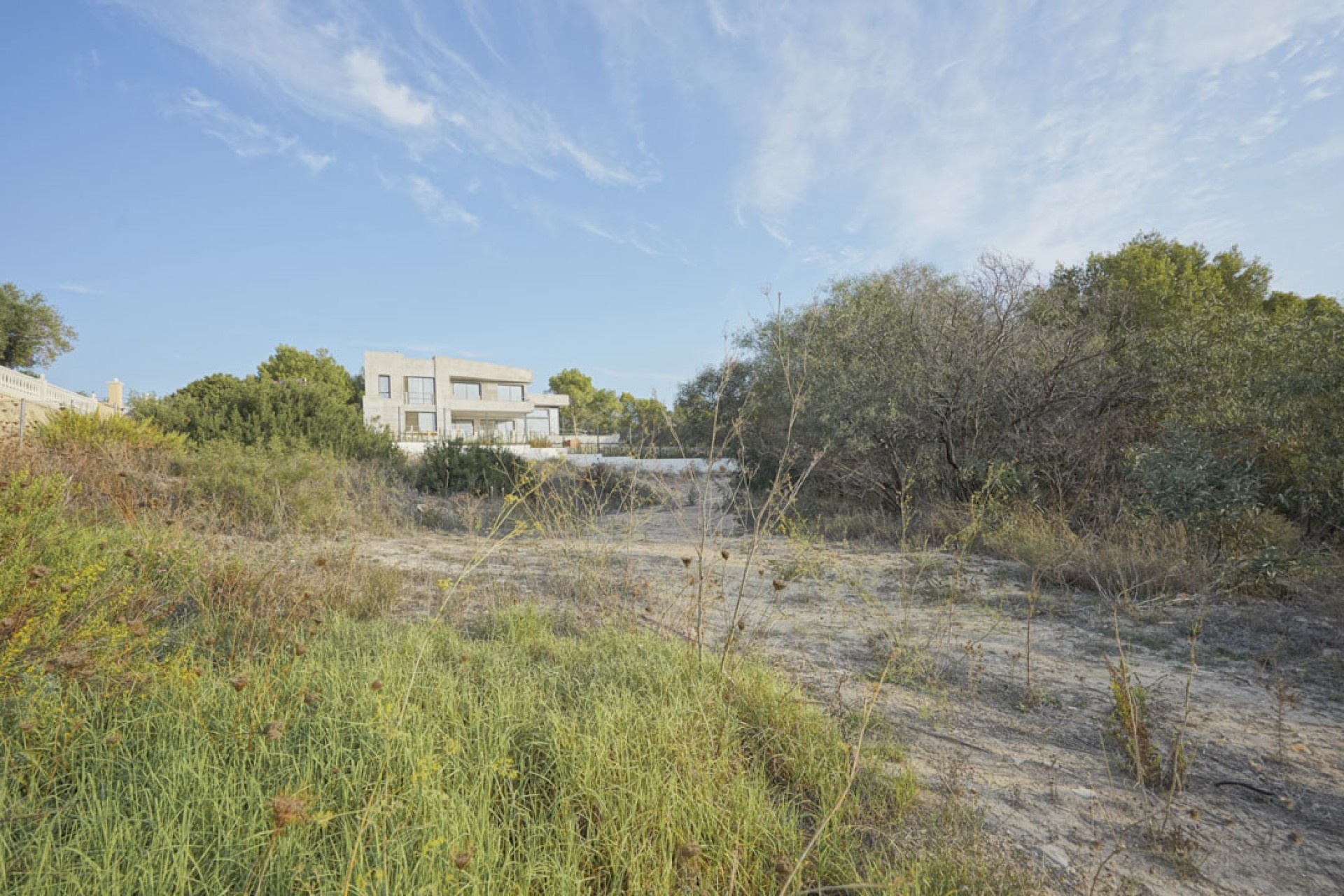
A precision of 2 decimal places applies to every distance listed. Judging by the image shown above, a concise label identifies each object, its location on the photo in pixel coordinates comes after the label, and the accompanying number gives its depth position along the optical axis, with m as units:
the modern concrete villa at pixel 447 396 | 39.59
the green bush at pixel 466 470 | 13.49
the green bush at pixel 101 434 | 8.59
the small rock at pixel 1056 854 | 1.95
